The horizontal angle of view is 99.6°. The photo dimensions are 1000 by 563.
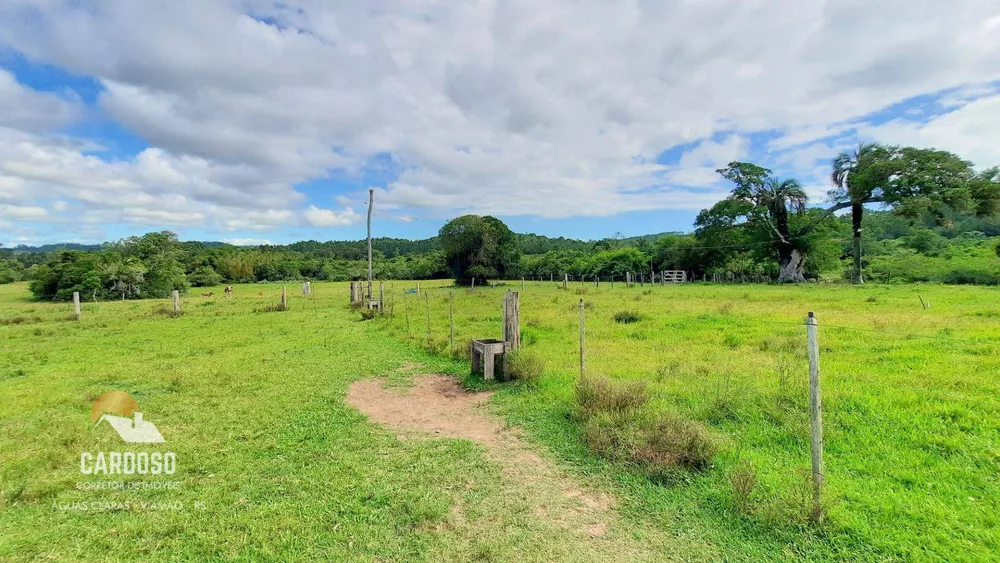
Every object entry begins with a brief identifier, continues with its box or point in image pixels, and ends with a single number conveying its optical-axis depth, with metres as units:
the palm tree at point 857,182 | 32.53
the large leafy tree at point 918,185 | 30.03
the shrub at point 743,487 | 3.46
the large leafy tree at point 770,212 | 38.69
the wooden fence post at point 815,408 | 3.41
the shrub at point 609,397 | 5.32
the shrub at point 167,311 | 20.25
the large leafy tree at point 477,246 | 45.03
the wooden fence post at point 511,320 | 8.32
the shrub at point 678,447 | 4.21
